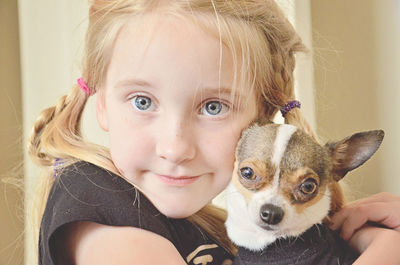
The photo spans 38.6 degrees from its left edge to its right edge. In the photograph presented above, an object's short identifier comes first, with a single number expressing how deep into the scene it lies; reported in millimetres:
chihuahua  808
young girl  843
